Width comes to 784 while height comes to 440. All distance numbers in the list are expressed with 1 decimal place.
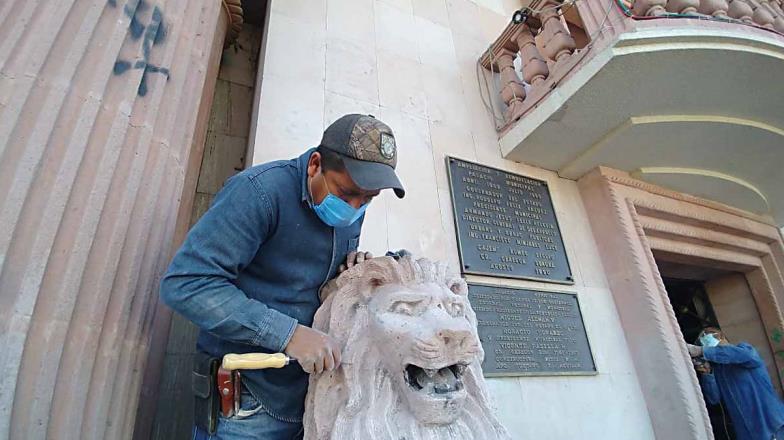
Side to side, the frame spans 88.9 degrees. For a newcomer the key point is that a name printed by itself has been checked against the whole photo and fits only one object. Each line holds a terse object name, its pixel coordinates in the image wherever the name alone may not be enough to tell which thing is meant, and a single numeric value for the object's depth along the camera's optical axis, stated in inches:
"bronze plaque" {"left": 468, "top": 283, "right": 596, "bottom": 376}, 106.5
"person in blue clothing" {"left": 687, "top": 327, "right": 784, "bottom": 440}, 125.3
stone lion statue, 47.1
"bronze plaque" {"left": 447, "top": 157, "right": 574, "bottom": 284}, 117.7
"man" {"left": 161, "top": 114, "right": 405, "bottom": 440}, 44.8
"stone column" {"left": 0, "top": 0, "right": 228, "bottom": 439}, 44.5
